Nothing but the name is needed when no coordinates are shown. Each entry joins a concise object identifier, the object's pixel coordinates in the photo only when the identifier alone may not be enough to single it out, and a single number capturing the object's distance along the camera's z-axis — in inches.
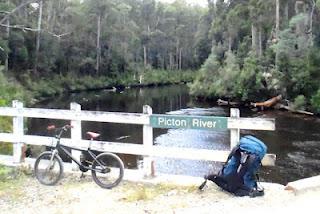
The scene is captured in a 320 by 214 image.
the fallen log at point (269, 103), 937.3
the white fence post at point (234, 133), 182.6
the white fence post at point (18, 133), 221.4
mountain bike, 193.2
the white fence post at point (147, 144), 195.1
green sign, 184.2
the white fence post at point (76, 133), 205.6
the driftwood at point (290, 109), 812.3
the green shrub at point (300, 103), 838.5
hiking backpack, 173.7
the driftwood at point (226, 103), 1032.1
